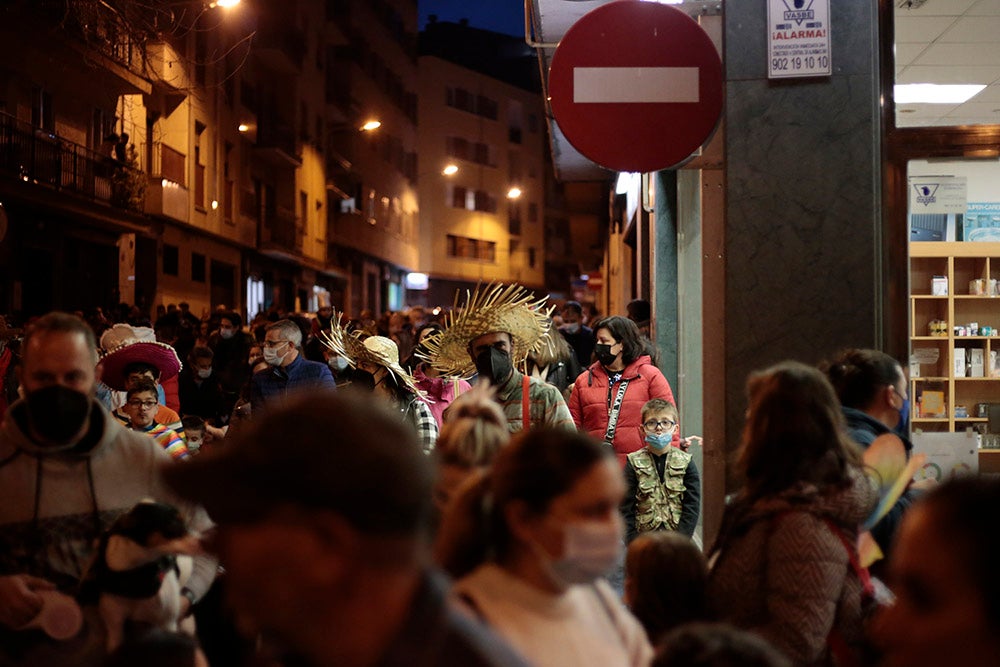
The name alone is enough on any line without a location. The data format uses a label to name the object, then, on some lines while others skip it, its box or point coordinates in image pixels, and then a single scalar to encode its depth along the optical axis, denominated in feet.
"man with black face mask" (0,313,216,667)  11.96
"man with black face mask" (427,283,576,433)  23.30
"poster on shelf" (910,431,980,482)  18.78
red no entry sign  19.47
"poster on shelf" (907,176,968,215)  27.12
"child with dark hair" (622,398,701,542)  23.81
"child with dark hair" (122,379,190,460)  24.80
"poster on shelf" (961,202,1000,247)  34.75
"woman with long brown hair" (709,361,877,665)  11.09
